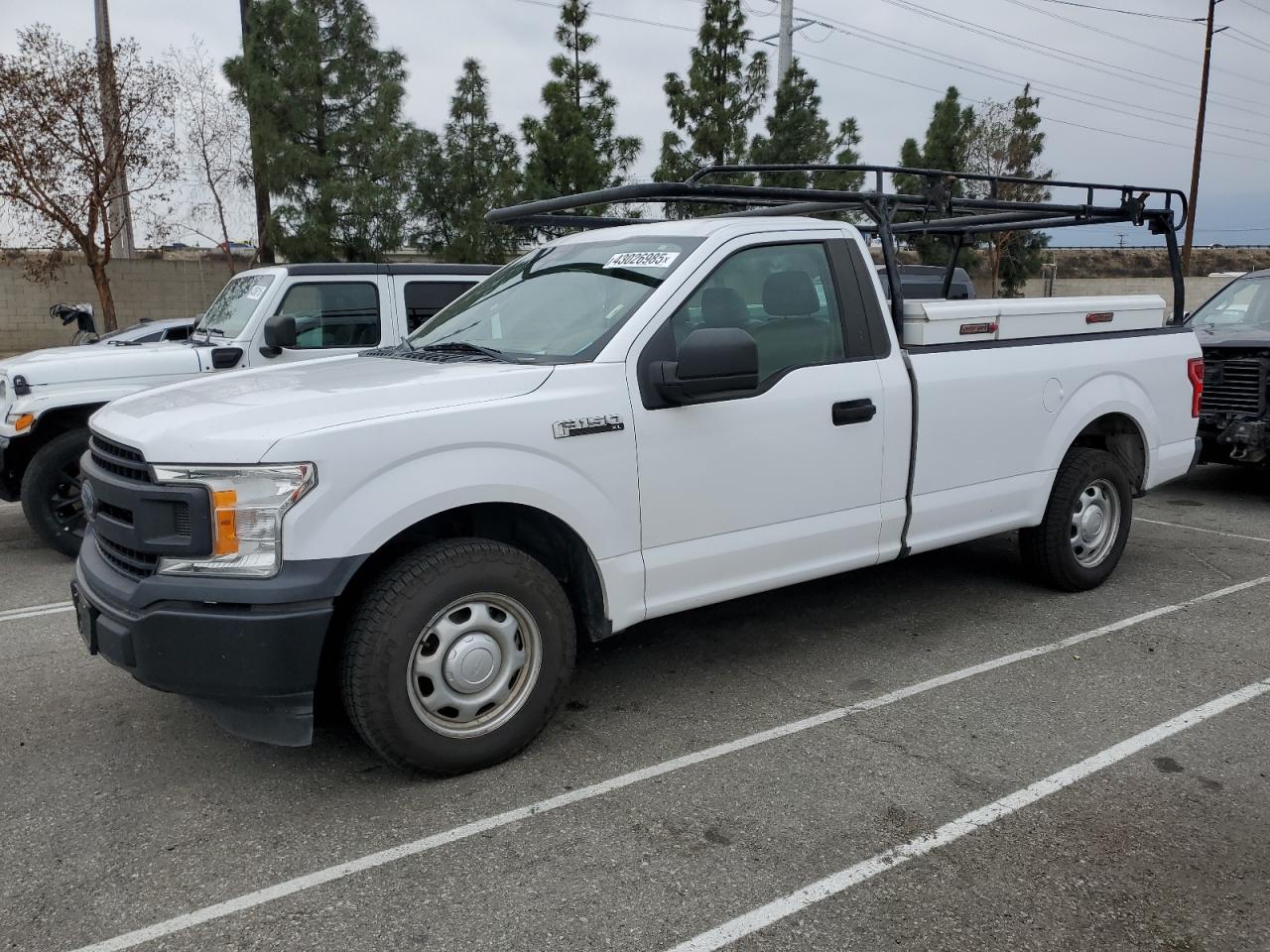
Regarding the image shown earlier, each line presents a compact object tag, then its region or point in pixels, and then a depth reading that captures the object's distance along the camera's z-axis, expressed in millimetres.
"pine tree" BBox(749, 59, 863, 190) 20234
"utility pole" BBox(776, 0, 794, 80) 22344
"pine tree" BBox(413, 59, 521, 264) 17703
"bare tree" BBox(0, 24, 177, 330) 17375
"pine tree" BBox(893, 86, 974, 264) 26984
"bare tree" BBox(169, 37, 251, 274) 20500
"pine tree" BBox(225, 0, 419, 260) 17203
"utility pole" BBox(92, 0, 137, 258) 17969
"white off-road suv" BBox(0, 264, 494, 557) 6785
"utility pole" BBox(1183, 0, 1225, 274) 29938
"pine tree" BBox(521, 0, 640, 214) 17109
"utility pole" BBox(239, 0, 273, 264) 17312
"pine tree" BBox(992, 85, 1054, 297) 28219
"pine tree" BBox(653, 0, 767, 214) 19344
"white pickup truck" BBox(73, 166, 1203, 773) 3289
